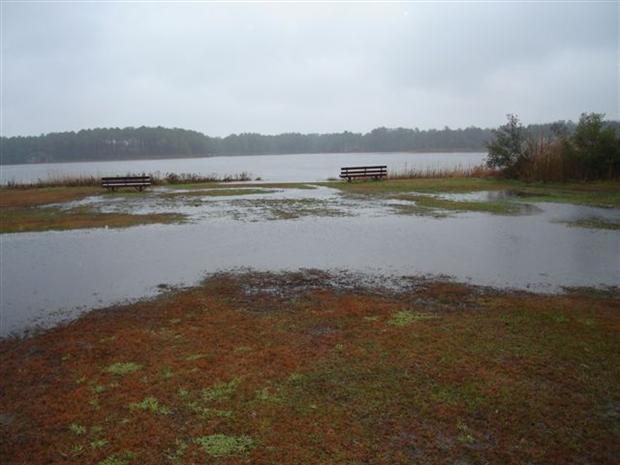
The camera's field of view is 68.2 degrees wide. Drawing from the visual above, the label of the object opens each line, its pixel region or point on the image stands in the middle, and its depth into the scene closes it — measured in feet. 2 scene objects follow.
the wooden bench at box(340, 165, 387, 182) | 103.04
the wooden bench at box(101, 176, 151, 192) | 93.45
